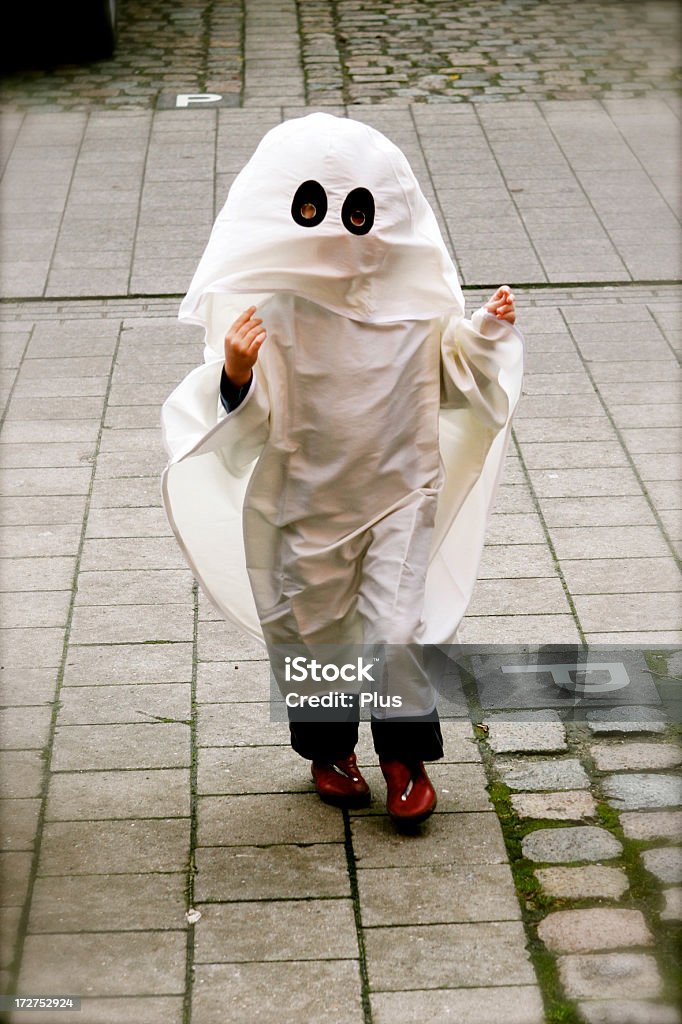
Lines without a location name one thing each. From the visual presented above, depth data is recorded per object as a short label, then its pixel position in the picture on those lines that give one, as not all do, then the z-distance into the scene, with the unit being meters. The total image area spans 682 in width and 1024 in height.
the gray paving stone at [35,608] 9.96
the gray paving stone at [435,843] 7.56
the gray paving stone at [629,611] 9.84
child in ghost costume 7.12
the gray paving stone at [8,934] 6.79
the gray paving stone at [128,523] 11.13
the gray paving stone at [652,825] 7.79
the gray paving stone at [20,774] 8.13
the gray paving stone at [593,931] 6.89
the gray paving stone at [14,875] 7.29
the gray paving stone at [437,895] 7.10
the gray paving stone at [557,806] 7.95
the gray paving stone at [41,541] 10.89
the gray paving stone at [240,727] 8.60
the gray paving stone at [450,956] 6.65
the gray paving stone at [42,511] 11.35
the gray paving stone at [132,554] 10.68
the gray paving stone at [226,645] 9.52
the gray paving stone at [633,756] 8.43
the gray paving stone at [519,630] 9.69
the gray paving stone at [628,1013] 6.35
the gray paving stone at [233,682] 9.05
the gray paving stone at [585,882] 7.29
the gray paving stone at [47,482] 11.84
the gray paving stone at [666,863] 7.41
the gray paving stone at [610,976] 6.54
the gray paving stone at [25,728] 8.58
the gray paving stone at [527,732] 8.59
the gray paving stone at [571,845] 7.59
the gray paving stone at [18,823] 7.71
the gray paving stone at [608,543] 10.80
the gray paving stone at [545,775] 8.23
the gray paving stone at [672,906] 7.10
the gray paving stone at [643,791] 8.06
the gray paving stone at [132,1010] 6.42
